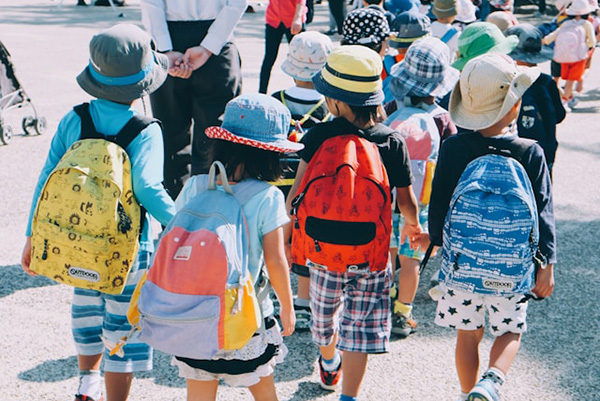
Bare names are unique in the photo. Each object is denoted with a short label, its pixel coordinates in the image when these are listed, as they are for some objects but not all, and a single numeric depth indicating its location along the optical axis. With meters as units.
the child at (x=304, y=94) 4.06
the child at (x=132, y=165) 3.00
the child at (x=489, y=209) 3.05
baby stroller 7.24
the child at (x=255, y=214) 2.72
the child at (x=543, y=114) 4.34
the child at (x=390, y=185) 3.28
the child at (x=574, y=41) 9.51
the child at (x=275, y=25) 9.07
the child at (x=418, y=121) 3.95
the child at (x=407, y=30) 5.43
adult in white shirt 4.68
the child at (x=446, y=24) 7.07
